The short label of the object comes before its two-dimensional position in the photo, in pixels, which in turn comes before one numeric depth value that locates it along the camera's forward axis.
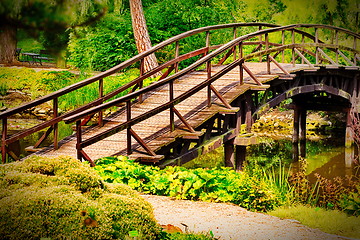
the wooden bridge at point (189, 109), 14.80
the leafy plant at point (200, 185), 12.17
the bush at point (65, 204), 7.22
